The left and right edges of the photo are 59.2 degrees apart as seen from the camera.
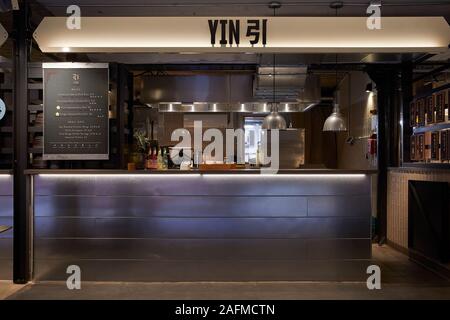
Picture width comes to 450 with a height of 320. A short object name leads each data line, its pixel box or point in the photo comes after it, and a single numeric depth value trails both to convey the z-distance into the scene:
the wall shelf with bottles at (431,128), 4.96
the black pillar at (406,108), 5.97
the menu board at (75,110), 4.68
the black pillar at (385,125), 6.19
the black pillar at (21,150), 4.55
